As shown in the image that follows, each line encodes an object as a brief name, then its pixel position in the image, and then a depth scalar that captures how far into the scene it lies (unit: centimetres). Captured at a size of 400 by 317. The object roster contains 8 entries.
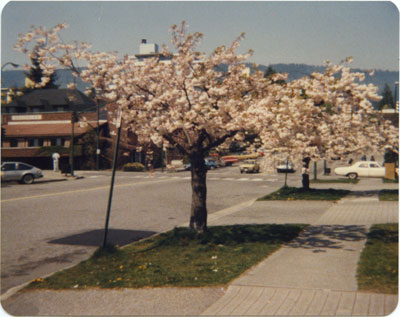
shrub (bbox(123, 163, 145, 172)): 4087
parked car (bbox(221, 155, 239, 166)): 4815
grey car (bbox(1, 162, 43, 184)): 2525
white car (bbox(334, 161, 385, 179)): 3010
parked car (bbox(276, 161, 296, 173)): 4539
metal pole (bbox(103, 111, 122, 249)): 950
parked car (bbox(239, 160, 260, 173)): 4348
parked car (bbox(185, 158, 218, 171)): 5016
